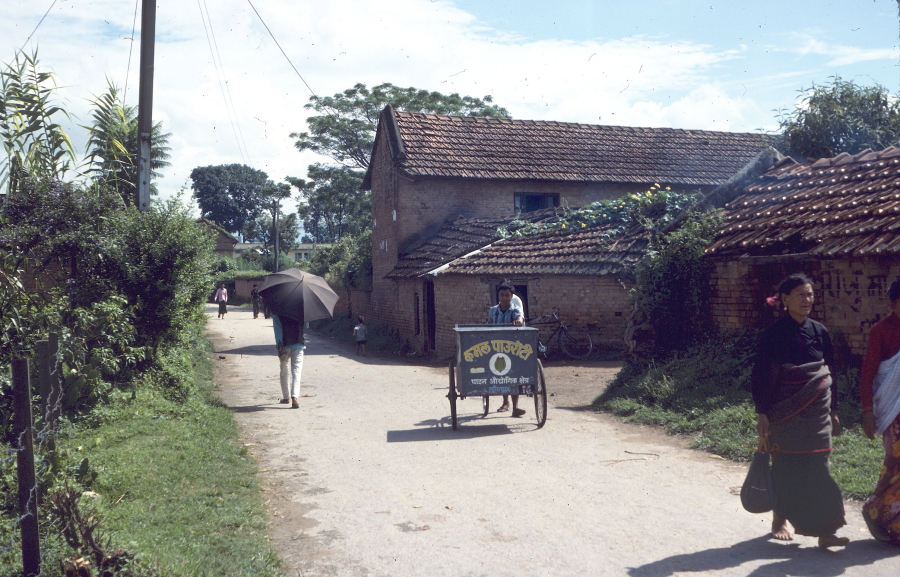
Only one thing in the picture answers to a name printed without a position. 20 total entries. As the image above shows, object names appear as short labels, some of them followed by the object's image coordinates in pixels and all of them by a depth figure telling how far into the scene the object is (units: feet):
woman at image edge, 15.65
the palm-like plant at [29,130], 24.64
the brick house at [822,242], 30.04
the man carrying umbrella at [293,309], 37.27
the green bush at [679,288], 39.73
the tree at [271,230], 273.13
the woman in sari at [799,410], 15.93
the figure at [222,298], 131.23
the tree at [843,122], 67.51
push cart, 30.60
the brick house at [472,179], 72.18
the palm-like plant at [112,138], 33.65
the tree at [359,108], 145.28
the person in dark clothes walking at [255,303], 124.47
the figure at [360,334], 67.65
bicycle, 59.72
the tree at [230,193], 303.89
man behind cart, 33.04
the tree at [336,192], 148.97
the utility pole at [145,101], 40.65
